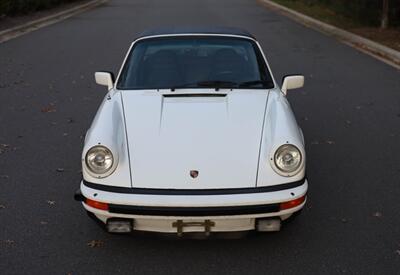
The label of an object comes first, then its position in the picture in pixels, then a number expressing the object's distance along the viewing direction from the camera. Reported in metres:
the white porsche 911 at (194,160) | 3.48
